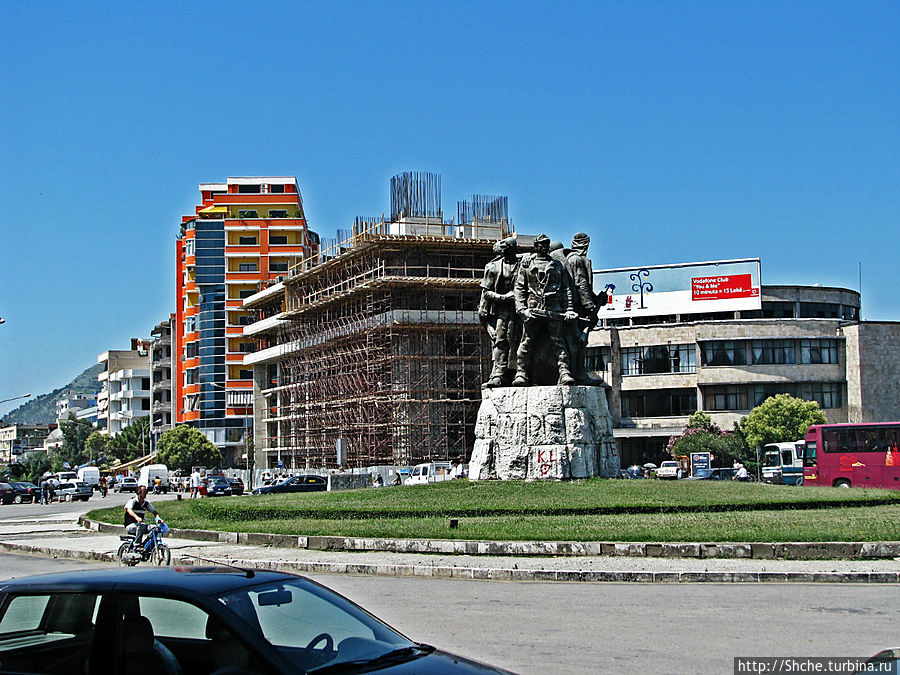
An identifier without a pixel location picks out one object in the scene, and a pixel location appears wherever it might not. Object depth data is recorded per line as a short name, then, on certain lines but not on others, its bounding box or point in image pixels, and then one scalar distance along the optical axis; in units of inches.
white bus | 1813.5
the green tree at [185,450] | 3095.5
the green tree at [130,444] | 4318.4
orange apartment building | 3339.1
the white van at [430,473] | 1755.7
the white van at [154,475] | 2672.2
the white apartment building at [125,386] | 4837.6
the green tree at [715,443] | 2235.5
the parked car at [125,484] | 2775.6
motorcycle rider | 616.4
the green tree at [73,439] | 4968.0
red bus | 1405.0
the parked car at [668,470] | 2097.1
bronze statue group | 1040.2
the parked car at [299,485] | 1798.7
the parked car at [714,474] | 1947.6
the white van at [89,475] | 2800.2
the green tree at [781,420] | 2265.0
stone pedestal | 992.2
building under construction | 2175.2
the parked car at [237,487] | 2068.2
